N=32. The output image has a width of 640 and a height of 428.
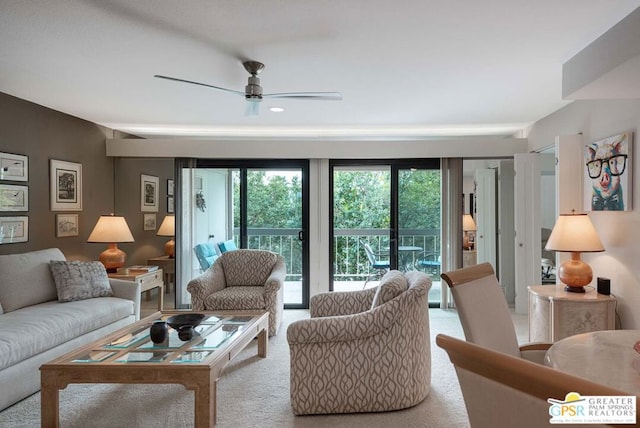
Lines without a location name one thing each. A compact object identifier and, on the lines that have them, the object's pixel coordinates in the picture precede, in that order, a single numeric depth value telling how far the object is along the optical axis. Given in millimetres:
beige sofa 2549
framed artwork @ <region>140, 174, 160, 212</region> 5523
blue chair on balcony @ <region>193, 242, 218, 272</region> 5102
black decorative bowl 2723
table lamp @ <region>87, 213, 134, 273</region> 4316
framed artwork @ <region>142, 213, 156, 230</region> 5551
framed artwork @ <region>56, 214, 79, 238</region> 4231
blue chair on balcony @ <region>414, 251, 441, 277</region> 5348
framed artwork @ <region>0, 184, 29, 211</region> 3574
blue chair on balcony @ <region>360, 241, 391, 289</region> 5332
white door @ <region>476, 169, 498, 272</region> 5656
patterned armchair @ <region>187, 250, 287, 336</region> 3867
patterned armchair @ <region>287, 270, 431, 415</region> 2436
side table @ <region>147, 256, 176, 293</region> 5449
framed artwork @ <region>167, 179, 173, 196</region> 5910
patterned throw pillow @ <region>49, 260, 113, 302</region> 3520
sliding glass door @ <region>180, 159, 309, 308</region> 5297
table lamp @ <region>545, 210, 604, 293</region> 3092
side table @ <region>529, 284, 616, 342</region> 2934
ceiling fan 2822
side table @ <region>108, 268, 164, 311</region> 4281
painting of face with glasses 2934
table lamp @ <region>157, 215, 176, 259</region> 5547
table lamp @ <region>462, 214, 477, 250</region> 6020
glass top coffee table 2143
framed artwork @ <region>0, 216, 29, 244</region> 3574
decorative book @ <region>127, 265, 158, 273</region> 4508
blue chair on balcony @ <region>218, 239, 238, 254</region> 5227
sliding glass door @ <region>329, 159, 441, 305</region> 5305
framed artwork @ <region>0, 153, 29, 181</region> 3590
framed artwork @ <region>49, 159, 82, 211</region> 4164
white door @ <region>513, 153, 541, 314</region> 4641
